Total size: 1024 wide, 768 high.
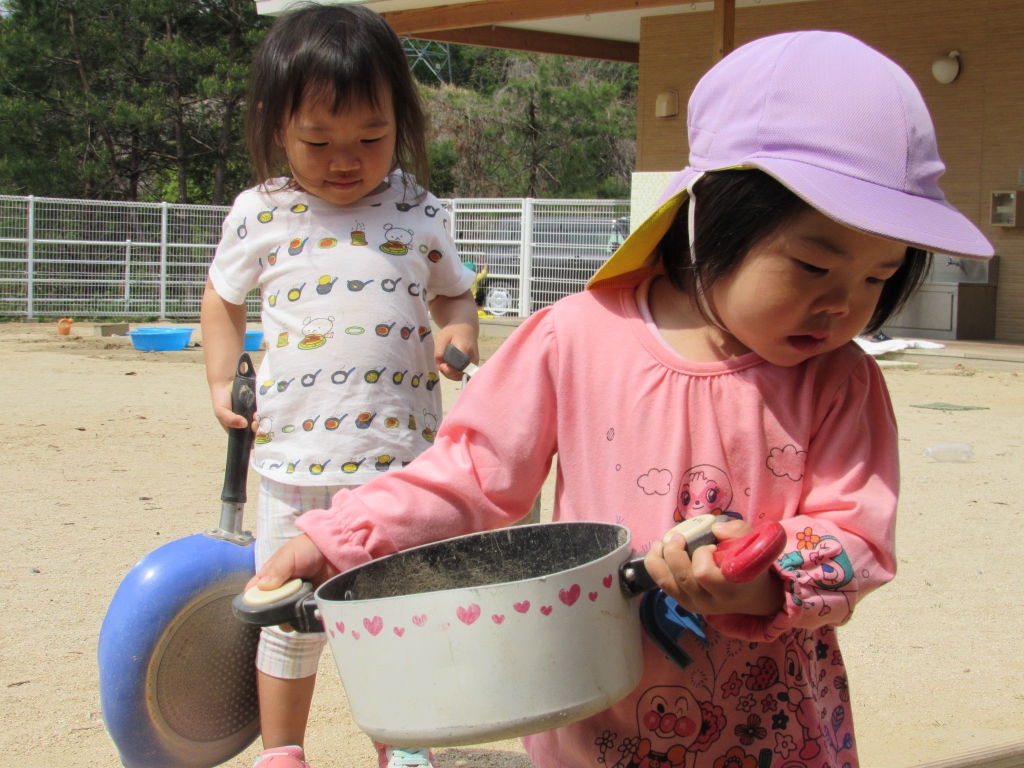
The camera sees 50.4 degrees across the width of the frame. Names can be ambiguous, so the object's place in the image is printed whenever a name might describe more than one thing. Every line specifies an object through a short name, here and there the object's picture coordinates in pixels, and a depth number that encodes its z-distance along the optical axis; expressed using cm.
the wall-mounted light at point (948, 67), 1231
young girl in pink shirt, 112
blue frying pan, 200
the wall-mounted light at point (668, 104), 1455
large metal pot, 97
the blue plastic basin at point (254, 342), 986
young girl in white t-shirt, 206
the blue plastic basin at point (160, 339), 1077
